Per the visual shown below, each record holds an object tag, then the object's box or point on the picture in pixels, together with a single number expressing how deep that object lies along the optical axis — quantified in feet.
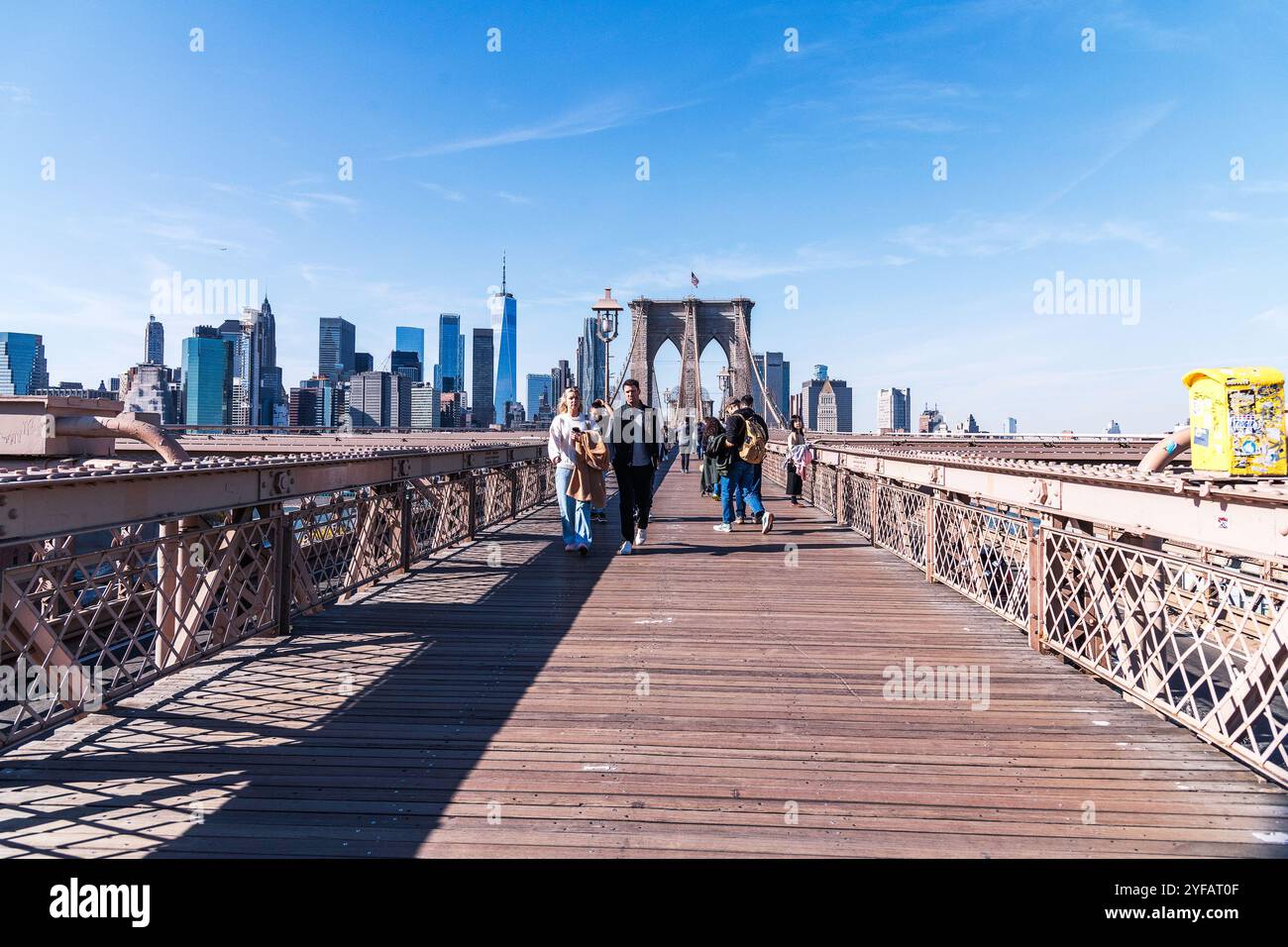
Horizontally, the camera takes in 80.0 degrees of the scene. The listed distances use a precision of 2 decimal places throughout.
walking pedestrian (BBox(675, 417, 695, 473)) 75.55
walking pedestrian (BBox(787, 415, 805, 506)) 38.83
